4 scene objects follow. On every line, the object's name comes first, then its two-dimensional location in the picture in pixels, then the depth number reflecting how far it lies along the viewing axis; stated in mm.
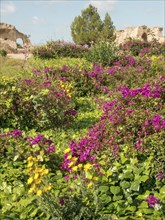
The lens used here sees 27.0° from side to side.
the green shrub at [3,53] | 26531
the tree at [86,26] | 43350
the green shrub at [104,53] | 13688
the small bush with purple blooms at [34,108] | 6887
